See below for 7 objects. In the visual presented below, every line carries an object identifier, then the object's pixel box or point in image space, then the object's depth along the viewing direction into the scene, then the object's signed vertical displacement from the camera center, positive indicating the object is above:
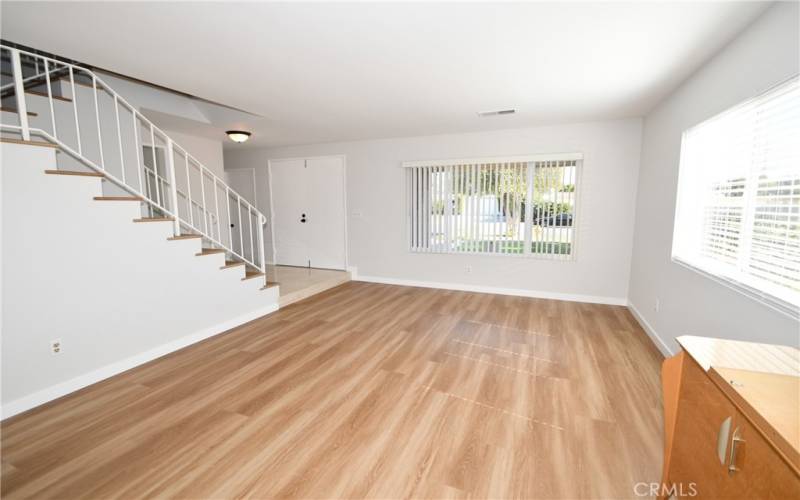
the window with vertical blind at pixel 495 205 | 4.64 +0.16
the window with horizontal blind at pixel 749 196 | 1.68 +0.12
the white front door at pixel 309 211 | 6.09 +0.11
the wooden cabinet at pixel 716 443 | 0.82 -0.69
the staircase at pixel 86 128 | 2.51 +0.86
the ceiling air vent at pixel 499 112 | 3.86 +1.23
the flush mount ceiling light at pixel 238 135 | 4.72 +1.20
